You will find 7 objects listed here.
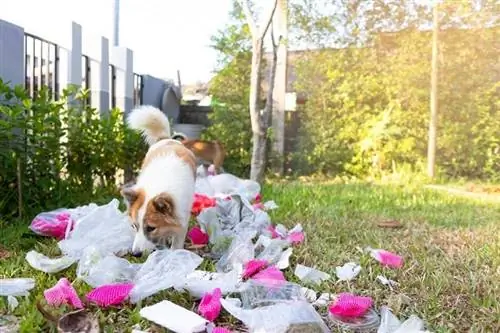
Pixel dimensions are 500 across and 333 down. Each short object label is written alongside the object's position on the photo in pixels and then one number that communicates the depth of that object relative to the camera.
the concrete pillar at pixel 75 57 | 4.95
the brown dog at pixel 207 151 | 6.47
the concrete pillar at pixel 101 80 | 5.74
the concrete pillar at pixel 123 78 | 6.45
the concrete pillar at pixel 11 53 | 3.67
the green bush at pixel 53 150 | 3.26
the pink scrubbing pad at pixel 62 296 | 1.79
